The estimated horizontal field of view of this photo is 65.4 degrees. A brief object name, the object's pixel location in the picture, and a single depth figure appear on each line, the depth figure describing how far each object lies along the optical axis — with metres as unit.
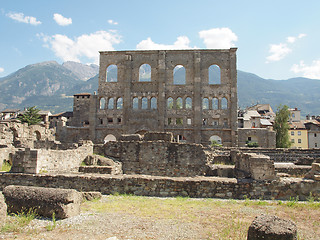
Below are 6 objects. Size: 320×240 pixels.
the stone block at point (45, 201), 6.65
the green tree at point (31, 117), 60.51
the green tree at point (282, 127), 42.34
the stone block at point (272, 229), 4.53
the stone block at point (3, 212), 5.67
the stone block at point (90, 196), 8.50
